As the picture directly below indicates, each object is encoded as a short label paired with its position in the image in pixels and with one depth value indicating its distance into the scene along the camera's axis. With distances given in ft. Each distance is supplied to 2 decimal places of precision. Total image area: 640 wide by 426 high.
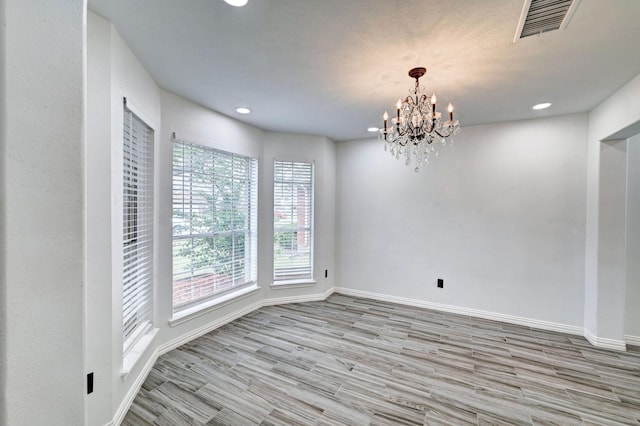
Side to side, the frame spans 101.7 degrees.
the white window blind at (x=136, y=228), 6.63
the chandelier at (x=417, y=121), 7.00
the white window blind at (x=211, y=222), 9.11
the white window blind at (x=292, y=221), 13.06
